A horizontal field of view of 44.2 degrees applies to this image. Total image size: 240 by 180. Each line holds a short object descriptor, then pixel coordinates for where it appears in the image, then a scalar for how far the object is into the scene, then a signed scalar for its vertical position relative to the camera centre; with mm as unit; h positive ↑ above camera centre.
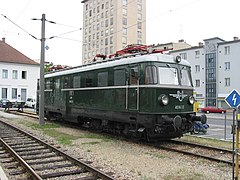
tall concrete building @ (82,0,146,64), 73750 +17812
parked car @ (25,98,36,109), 42025 -1332
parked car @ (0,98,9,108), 41812 -1368
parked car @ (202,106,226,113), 44728 -2268
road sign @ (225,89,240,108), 6805 -92
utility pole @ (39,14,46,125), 16953 +657
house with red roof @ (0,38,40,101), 51875 +3513
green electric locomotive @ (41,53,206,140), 9742 -55
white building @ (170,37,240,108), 46116 +4495
